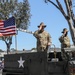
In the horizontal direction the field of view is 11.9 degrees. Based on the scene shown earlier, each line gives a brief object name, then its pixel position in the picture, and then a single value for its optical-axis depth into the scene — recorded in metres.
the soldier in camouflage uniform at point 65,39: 11.00
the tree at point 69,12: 20.95
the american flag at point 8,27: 13.96
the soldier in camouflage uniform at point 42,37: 10.88
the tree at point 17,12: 38.06
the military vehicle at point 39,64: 9.30
